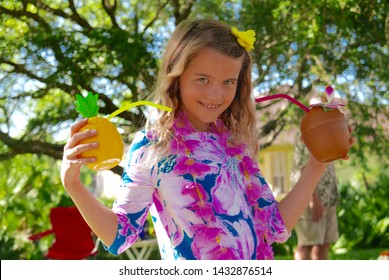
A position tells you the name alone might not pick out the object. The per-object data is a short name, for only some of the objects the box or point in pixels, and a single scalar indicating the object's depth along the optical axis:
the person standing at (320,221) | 5.33
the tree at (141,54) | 4.48
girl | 1.85
